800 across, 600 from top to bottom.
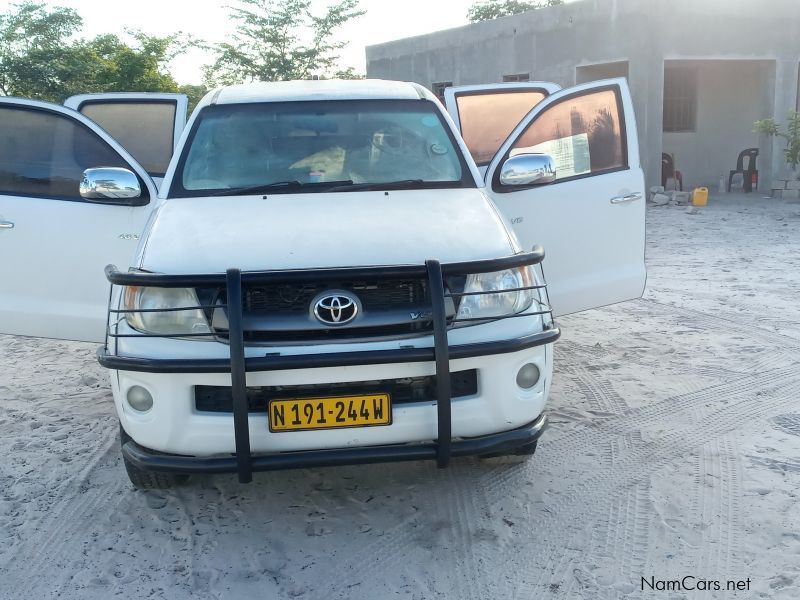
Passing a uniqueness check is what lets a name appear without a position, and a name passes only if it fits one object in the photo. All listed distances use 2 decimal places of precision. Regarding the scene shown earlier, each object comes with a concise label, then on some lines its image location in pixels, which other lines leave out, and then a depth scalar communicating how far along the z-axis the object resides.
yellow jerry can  14.43
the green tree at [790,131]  14.62
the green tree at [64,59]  20.89
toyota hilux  2.91
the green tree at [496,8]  38.72
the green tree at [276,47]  27.39
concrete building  15.09
